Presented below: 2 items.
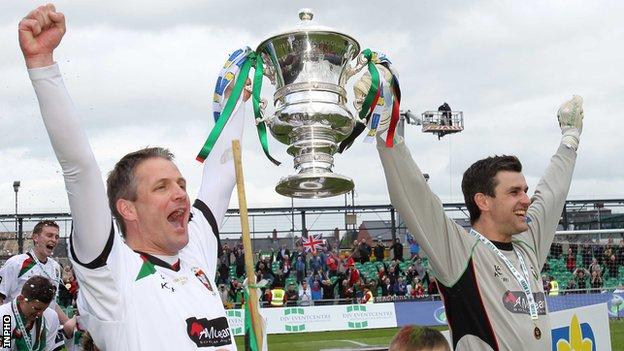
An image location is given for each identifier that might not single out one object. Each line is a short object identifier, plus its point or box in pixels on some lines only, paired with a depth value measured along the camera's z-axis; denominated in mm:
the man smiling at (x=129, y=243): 2344
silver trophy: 3582
